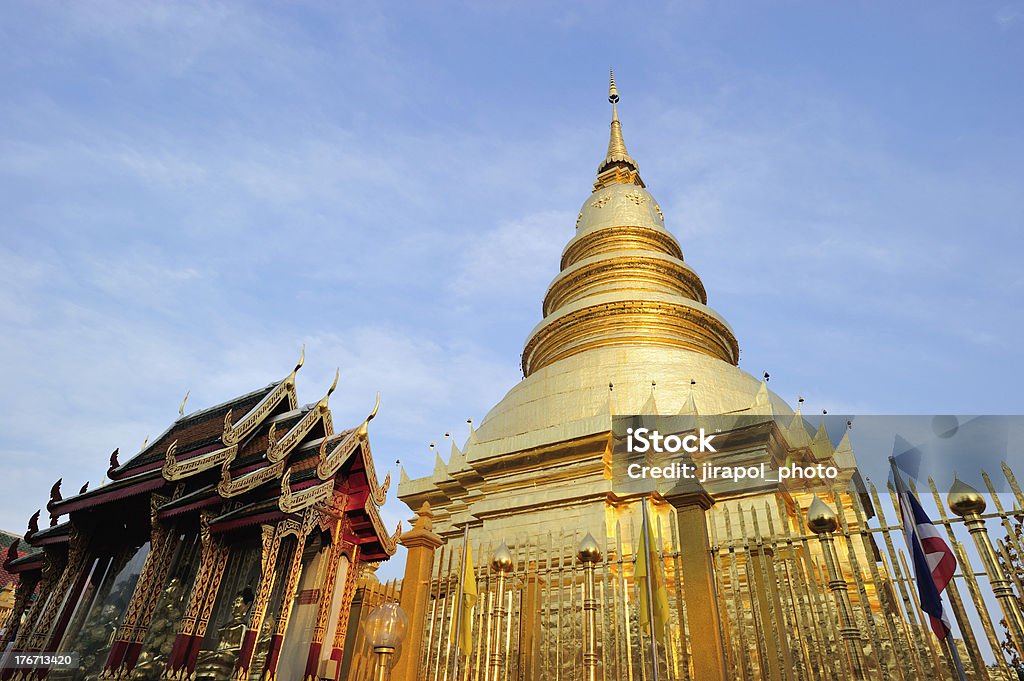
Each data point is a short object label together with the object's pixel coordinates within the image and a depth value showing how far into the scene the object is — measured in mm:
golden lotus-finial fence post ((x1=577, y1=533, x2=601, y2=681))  5441
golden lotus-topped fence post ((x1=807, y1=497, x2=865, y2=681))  4391
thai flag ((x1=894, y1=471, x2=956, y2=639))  4273
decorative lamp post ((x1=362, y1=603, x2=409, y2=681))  5047
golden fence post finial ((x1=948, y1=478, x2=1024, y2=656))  4004
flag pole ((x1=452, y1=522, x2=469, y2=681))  5953
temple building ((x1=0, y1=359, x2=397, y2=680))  7520
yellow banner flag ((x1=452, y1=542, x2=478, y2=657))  6117
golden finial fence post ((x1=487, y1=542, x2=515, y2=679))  6051
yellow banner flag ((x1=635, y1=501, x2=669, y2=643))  5312
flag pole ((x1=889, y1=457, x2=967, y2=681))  3873
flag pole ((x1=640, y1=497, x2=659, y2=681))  4816
